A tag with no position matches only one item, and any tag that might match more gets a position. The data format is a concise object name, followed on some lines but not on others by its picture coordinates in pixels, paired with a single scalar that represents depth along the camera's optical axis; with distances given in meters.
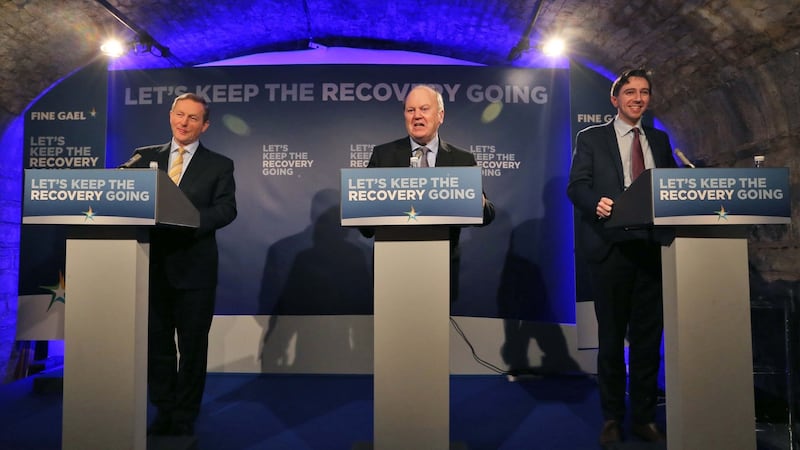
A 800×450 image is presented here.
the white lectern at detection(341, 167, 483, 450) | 1.71
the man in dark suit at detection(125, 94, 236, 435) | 2.36
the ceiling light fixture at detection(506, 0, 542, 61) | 3.63
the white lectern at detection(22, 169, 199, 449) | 1.82
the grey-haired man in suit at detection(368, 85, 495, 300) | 2.37
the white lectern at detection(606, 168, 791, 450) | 1.75
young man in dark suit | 2.28
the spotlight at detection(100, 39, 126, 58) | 3.78
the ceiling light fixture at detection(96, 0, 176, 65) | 3.58
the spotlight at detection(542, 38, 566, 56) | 3.77
